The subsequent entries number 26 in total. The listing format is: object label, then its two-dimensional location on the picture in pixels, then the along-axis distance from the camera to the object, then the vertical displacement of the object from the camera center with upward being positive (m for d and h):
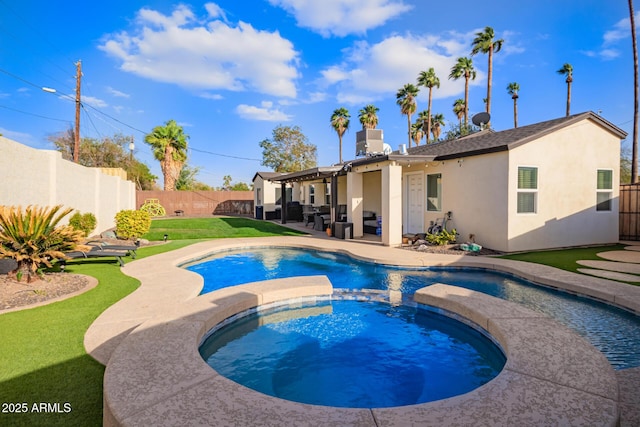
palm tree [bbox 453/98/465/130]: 39.38 +11.94
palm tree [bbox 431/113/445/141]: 41.97 +10.72
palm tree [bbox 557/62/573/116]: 32.28 +13.20
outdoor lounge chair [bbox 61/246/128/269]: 8.79 -1.14
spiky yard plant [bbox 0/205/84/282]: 6.39 -0.59
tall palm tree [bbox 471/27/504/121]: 27.11 +13.25
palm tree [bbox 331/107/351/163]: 41.66 +11.19
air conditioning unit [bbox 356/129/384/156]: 15.27 +3.11
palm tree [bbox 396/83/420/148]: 36.34 +12.06
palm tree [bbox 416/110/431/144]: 41.12 +11.21
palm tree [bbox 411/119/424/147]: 42.00 +9.86
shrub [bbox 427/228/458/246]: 12.12 -0.93
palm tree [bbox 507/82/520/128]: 37.91 +13.11
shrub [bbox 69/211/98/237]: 12.16 -0.43
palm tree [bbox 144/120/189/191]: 32.62 +6.15
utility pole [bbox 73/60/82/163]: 19.55 +6.60
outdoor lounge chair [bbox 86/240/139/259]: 9.71 -1.09
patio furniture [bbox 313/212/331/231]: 18.81 -0.56
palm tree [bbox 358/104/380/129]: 38.72 +10.85
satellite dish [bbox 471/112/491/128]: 16.20 +4.42
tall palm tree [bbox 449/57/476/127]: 29.67 +12.19
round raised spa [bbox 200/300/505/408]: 3.87 -1.97
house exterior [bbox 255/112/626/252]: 11.08 +0.94
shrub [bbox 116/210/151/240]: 13.21 -0.54
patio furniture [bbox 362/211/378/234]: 17.00 -0.59
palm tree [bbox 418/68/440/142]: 33.53 +12.95
